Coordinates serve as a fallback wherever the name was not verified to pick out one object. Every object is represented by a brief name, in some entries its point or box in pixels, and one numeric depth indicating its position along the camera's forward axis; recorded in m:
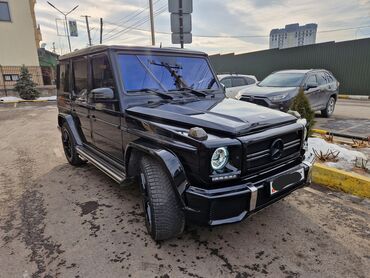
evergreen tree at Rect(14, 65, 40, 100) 16.62
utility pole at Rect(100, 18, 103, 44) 36.28
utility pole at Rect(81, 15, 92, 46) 37.19
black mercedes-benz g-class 2.13
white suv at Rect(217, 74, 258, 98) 9.96
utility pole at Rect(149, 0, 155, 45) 14.63
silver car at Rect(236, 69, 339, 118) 7.19
